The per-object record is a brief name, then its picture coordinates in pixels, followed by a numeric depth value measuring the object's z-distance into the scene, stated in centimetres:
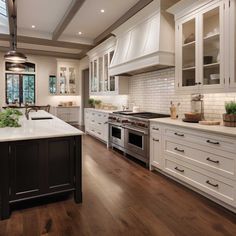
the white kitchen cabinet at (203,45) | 266
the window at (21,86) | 888
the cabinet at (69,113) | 950
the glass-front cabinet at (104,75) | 559
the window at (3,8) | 499
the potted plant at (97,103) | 698
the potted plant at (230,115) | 252
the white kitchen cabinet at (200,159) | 224
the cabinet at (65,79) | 945
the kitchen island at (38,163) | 219
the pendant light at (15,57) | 373
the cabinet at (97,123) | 554
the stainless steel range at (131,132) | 377
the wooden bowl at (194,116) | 307
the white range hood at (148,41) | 368
